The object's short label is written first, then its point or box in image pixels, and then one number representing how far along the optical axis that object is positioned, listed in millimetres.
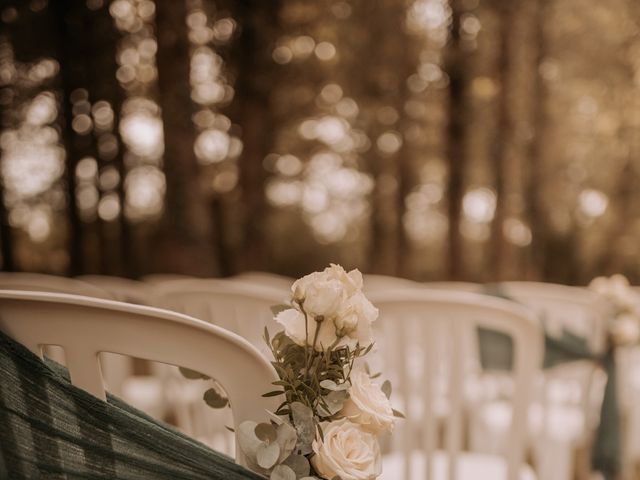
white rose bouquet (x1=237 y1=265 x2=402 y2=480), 784
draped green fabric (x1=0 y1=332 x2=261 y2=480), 802
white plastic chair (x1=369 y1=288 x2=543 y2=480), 1395
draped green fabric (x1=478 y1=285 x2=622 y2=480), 2443
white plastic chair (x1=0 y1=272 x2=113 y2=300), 2195
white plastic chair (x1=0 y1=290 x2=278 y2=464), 761
